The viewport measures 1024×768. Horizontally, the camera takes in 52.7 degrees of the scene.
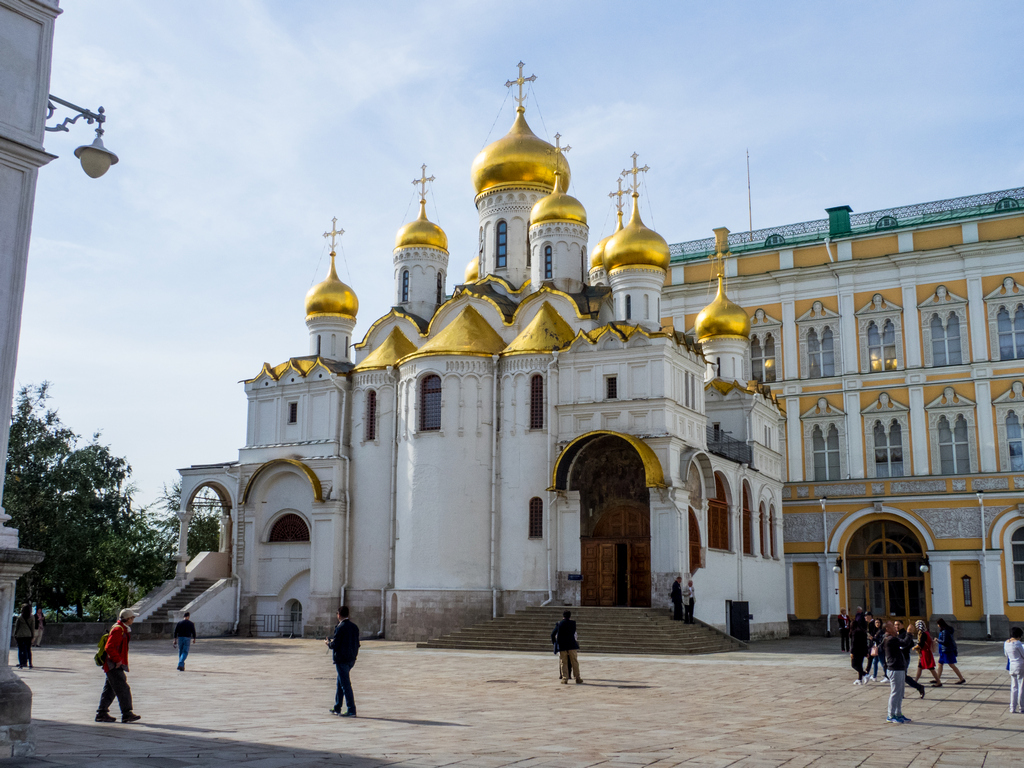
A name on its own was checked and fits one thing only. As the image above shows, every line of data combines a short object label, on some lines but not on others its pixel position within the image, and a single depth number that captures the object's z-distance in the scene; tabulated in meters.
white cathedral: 27.47
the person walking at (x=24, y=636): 17.77
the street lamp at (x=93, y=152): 8.87
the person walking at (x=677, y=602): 25.12
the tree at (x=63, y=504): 29.80
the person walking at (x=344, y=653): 11.62
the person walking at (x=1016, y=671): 12.73
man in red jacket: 10.95
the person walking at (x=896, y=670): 11.52
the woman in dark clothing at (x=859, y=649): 16.55
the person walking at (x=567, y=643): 16.12
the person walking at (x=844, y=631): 25.05
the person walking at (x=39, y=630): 24.15
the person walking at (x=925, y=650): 15.89
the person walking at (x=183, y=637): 18.23
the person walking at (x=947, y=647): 16.24
